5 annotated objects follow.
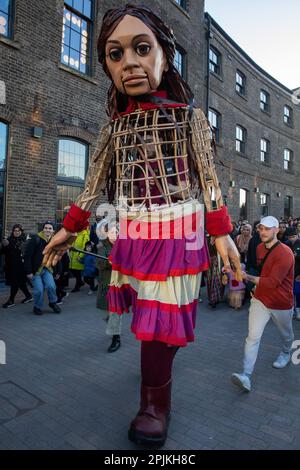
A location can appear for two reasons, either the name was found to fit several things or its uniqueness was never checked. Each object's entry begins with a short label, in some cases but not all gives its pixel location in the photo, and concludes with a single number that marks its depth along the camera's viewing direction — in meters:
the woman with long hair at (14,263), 6.46
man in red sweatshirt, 3.38
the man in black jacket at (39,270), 6.06
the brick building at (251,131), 15.47
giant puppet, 2.19
